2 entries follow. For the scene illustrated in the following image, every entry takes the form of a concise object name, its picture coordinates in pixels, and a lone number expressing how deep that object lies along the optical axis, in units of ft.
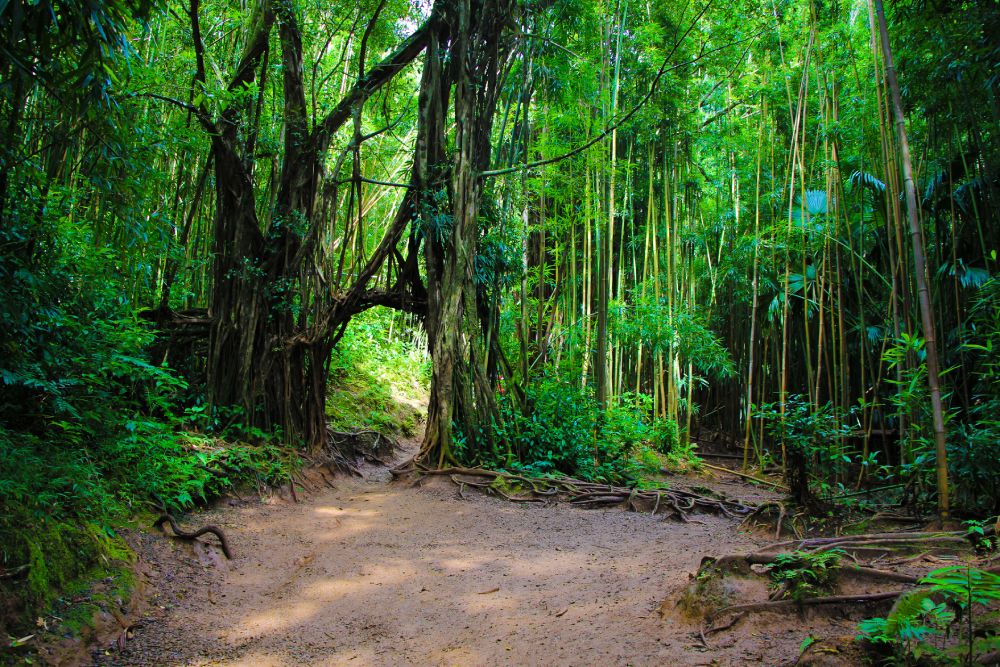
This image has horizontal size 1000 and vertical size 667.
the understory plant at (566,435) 22.43
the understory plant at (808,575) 7.50
